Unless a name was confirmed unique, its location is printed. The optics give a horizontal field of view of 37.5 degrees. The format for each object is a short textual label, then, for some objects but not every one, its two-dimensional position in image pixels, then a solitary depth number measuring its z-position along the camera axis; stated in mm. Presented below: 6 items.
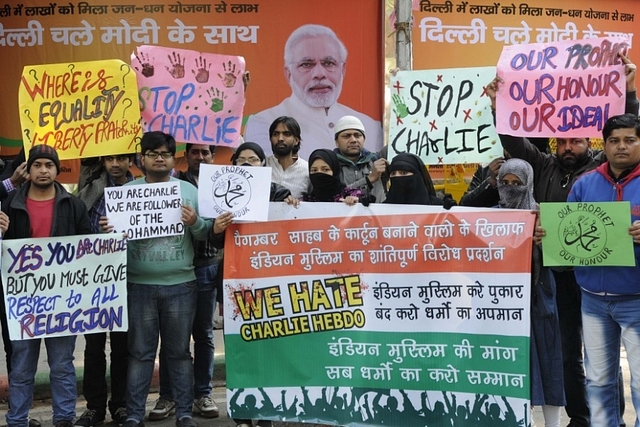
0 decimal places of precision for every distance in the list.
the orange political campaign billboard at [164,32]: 9156
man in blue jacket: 4969
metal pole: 9156
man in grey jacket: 6178
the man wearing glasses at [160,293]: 5734
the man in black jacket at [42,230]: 5613
